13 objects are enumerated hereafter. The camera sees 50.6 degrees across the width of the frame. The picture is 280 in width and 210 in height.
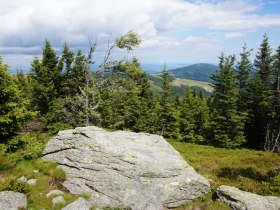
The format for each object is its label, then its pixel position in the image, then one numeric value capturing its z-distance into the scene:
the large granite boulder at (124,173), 11.62
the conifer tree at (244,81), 49.16
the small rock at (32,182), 12.23
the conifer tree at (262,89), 46.84
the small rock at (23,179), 12.38
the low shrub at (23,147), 15.13
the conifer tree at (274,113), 44.88
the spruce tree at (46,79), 37.09
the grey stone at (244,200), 10.92
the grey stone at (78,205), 10.64
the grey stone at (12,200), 10.29
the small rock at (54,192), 11.62
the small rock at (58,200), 11.12
